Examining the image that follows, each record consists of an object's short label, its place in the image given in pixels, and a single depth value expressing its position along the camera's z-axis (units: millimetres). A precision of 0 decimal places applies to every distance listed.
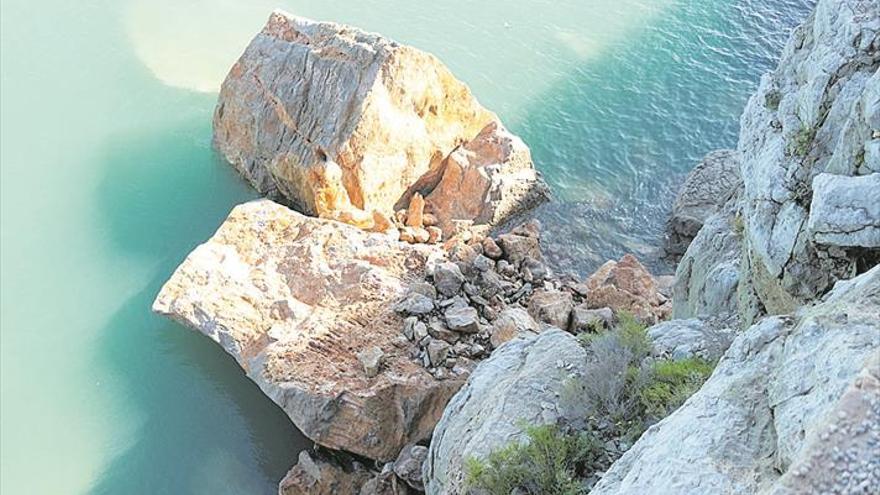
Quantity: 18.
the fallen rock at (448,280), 15328
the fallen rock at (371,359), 13836
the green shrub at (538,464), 8719
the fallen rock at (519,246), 17062
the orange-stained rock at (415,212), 18625
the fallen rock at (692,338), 9562
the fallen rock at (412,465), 12312
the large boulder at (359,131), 18031
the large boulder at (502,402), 9531
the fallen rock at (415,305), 14773
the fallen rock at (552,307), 15000
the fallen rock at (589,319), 14547
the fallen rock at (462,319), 14422
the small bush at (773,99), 10359
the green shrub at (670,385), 8539
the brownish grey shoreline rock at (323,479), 13469
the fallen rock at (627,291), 15453
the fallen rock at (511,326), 14039
